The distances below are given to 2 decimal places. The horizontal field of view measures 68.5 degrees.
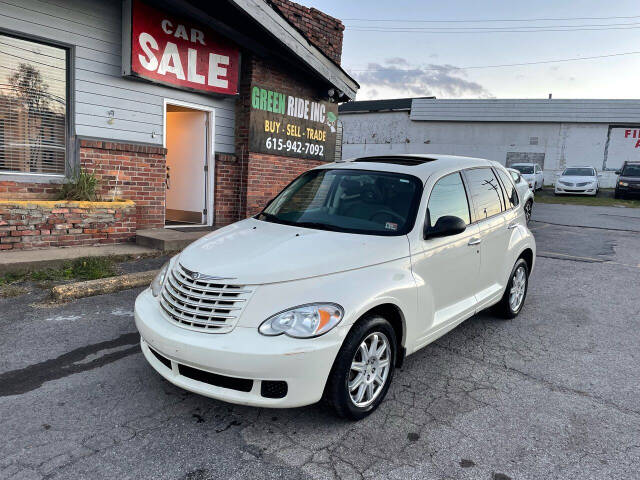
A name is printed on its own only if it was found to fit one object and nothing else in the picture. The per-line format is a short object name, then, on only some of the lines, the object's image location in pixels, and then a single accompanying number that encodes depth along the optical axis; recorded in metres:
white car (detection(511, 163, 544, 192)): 23.08
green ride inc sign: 9.56
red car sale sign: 7.59
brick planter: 6.40
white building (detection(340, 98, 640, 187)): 28.87
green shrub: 7.16
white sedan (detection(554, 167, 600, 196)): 23.58
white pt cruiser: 2.73
